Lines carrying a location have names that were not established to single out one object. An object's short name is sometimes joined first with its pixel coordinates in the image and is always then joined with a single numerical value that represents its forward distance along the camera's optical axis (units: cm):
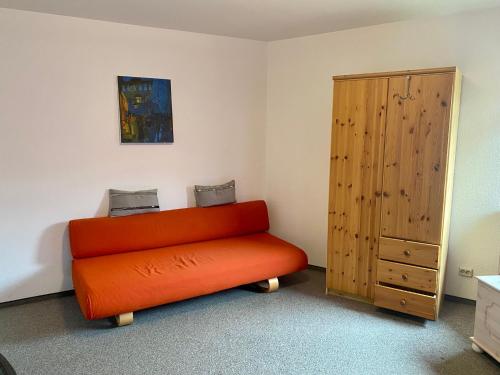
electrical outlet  327
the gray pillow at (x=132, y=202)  349
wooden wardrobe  285
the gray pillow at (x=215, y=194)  393
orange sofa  285
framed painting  353
